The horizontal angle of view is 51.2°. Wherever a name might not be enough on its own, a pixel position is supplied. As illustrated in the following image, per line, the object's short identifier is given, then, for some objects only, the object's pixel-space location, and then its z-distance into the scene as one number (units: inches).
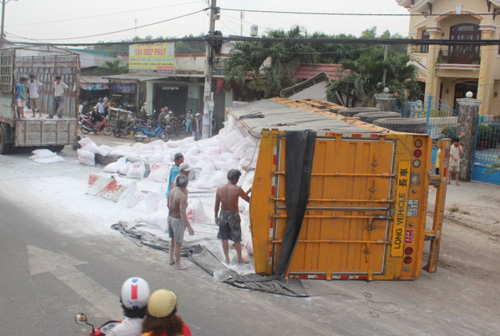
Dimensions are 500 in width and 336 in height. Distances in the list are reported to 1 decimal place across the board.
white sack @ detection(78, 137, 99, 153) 609.0
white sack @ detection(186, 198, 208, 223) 366.9
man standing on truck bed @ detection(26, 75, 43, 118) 687.7
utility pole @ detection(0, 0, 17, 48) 1452.9
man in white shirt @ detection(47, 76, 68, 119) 678.5
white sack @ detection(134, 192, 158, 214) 394.3
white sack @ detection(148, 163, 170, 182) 492.4
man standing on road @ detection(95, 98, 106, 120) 1008.9
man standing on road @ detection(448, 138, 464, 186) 531.2
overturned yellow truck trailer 257.1
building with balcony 924.6
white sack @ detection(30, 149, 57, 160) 608.1
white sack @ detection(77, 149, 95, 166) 597.0
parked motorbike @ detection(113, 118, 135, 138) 927.7
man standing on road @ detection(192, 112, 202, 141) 866.1
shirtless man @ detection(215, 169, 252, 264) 282.4
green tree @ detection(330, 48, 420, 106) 677.9
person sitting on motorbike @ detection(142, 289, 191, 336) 117.4
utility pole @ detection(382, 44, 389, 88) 676.7
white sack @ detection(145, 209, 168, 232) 351.7
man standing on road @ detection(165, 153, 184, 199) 330.3
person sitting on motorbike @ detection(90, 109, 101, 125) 984.9
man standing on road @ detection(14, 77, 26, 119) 610.6
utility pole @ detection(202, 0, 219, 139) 674.2
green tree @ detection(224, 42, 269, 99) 845.8
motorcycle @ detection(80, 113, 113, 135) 944.3
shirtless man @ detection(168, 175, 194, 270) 276.4
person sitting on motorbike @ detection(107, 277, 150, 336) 124.4
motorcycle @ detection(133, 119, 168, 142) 879.1
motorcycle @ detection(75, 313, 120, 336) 125.2
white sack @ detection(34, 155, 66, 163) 595.8
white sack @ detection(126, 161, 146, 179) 506.6
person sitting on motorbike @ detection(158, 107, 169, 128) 920.3
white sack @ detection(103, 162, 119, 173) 533.6
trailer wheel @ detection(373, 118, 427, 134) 340.5
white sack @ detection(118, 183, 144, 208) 409.1
